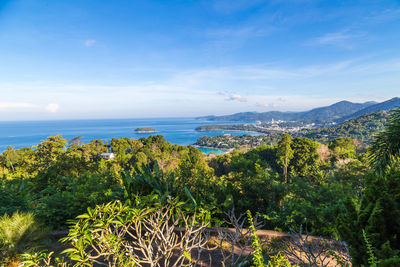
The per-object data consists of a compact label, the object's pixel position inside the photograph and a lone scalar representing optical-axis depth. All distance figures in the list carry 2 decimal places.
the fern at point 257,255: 1.54
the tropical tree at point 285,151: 19.50
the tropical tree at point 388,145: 3.52
